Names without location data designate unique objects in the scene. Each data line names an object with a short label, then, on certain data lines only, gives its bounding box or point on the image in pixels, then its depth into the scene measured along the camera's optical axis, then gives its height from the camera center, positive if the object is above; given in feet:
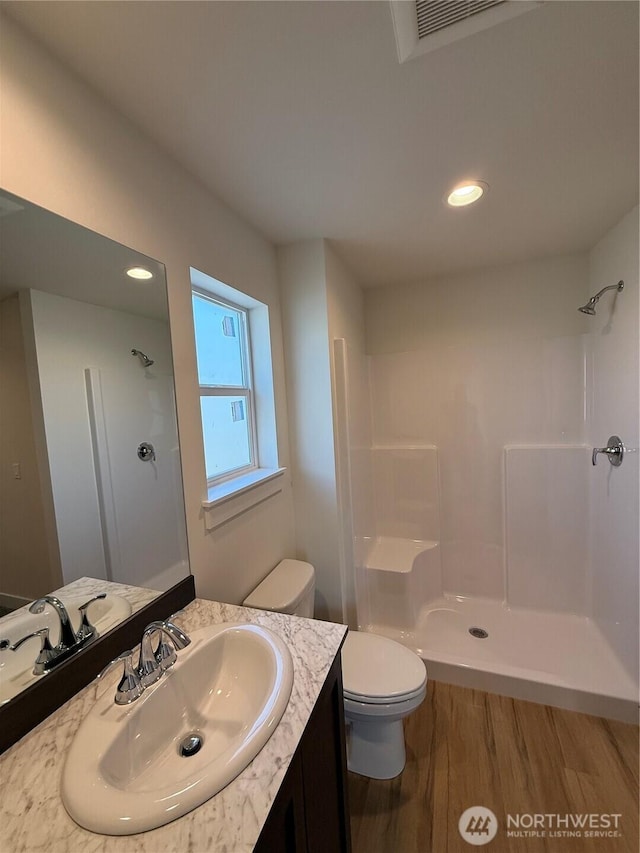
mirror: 2.53 +0.02
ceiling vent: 2.43 +2.68
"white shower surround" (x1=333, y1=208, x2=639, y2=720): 5.97 -1.73
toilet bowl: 4.37 -3.71
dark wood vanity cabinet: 2.11 -2.75
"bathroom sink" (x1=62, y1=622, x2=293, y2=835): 1.86 -2.12
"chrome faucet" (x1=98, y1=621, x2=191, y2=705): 2.59 -1.95
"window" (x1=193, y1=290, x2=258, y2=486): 5.22 +0.34
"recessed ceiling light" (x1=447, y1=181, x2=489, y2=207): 4.54 +2.69
